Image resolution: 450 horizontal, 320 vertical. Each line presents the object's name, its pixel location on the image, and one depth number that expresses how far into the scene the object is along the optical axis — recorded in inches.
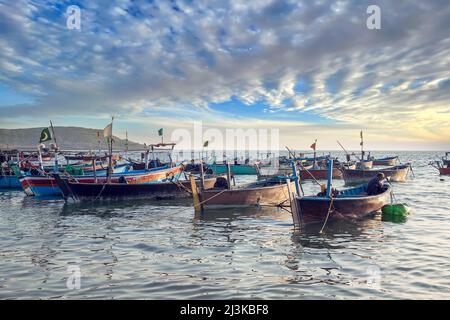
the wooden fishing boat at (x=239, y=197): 759.1
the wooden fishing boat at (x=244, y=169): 1974.7
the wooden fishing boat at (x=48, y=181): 1035.9
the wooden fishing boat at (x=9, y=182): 1274.6
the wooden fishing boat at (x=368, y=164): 2034.9
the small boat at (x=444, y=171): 1774.1
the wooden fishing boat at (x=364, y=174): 1471.5
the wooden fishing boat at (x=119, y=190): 914.1
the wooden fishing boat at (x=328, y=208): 591.2
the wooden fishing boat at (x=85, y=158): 2128.0
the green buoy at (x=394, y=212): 679.1
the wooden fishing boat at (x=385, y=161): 2242.6
